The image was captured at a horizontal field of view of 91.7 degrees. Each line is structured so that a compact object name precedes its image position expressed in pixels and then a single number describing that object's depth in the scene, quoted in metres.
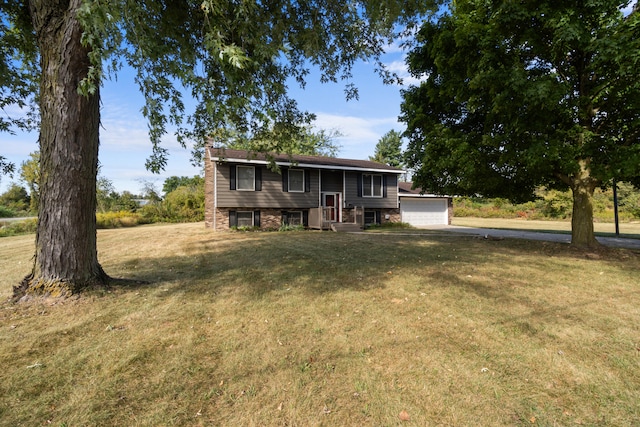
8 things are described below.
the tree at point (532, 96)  6.70
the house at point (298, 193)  15.82
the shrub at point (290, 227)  16.38
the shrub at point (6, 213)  29.71
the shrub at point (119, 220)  19.99
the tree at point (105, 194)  26.19
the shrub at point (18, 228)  16.30
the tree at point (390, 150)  46.91
